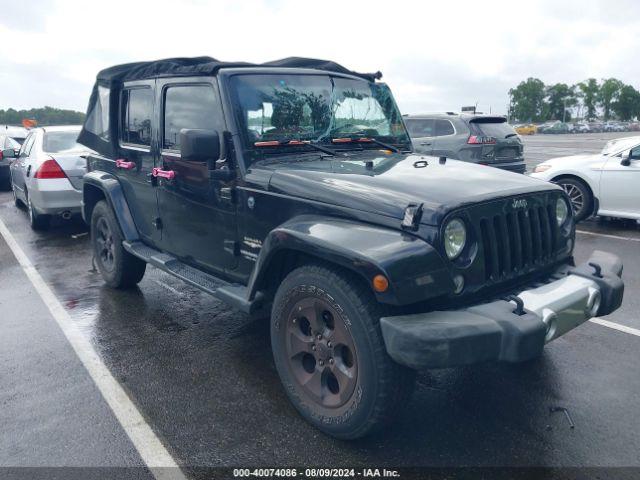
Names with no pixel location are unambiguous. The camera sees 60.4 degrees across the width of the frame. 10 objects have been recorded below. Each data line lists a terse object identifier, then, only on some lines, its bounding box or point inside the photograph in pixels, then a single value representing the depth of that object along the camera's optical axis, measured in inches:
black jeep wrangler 106.0
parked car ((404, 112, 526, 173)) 414.9
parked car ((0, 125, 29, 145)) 594.9
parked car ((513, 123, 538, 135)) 2709.2
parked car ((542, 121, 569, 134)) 2630.4
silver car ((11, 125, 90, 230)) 316.2
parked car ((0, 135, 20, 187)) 540.7
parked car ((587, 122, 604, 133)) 2806.6
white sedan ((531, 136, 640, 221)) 330.3
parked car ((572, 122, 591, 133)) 2689.5
